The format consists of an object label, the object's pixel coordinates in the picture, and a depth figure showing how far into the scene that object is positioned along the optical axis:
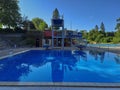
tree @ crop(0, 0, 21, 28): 10.99
